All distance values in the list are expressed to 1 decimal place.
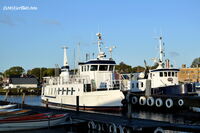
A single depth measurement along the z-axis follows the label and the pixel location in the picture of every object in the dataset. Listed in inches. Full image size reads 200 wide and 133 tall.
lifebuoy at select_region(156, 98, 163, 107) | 1557.7
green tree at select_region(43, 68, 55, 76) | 5905.5
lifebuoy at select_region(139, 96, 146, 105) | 1669.5
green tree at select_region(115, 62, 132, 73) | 6079.2
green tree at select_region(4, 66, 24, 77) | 7524.6
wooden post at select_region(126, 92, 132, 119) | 981.8
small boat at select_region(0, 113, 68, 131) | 958.4
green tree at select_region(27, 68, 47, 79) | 6451.3
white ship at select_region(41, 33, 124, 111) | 1452.9
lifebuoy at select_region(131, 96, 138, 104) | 1737.2
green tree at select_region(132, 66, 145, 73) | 6239.2
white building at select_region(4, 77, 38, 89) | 5250.0
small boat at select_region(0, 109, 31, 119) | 1018.0
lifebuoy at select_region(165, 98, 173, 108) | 1504.7
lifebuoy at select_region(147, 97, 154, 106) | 1614.7
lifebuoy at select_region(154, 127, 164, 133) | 814.5
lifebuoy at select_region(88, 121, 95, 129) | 985.4
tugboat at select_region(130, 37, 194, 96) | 1796.3
